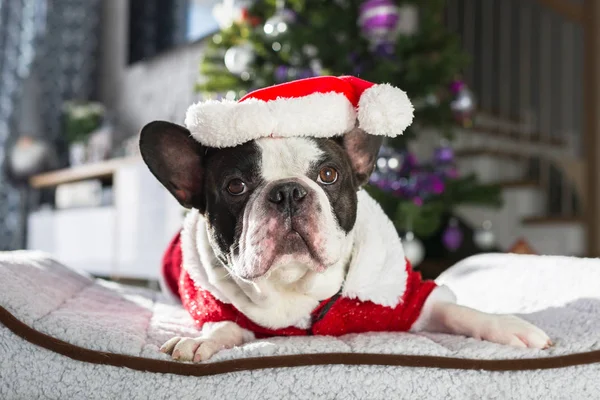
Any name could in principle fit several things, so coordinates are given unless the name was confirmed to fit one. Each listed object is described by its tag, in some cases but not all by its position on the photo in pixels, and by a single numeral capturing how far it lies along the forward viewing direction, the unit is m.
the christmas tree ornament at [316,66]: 2.21
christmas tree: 2.14
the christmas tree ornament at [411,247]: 2.07
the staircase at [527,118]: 3.49
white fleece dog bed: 0.79
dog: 0.93
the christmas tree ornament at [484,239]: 2.65
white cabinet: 3.04
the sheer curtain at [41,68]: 4.40
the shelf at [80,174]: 3.38
